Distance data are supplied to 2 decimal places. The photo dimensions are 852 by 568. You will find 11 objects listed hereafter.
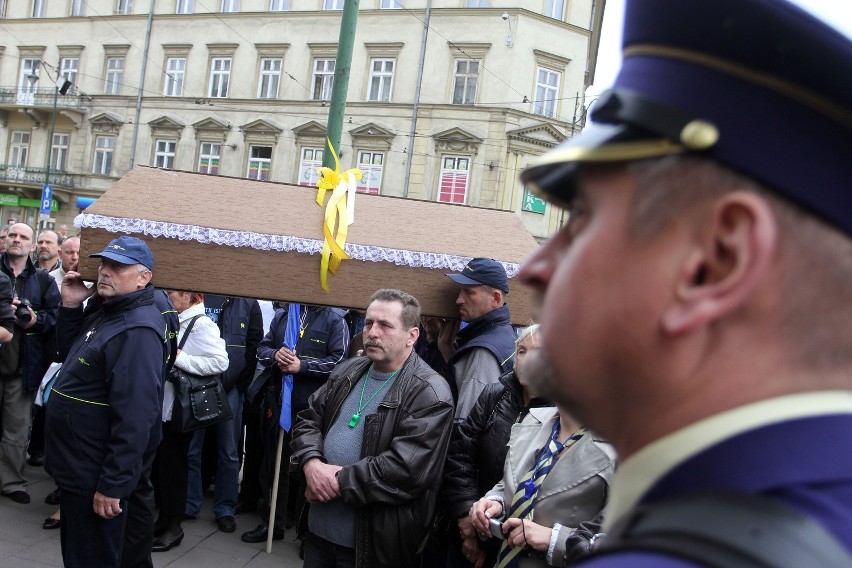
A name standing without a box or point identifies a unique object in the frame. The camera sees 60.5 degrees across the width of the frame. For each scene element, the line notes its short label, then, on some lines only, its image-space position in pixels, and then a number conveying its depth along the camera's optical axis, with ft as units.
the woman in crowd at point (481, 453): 11.53
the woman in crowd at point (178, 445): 17.29
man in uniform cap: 2.13
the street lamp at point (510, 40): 85.46
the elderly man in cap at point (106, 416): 12.46
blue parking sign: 84.79
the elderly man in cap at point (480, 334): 13.34
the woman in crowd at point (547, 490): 9.13
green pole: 17.37
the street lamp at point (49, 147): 86.80
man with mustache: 11.35
